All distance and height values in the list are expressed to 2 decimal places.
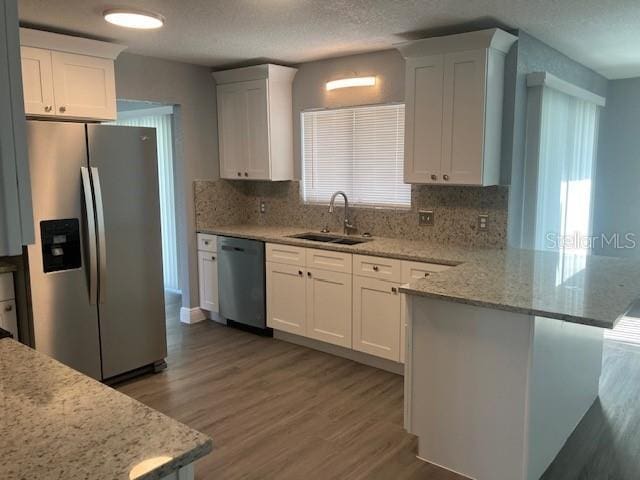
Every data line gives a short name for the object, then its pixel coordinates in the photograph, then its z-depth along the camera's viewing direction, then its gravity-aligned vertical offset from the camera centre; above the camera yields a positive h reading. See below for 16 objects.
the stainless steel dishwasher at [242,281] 4.52 -0.94
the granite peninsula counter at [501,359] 2.30 -0.89
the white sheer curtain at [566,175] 3.95 +0.00
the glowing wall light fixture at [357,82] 4.23 +0.77
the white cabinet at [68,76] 3.40 +0.71
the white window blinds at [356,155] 4.30 +0.18
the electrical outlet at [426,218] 4.09 -0.34
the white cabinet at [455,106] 3.41 +0.47
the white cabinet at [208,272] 4.86 -0.92
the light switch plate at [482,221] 3.77 -0.34
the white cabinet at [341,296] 3.66 -0.94
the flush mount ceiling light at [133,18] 3.02 +0.96
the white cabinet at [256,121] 4.67 +0.52
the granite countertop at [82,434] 1.05 -0.58
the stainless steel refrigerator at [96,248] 3.17 -0.47
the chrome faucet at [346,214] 4.48 -0.34
